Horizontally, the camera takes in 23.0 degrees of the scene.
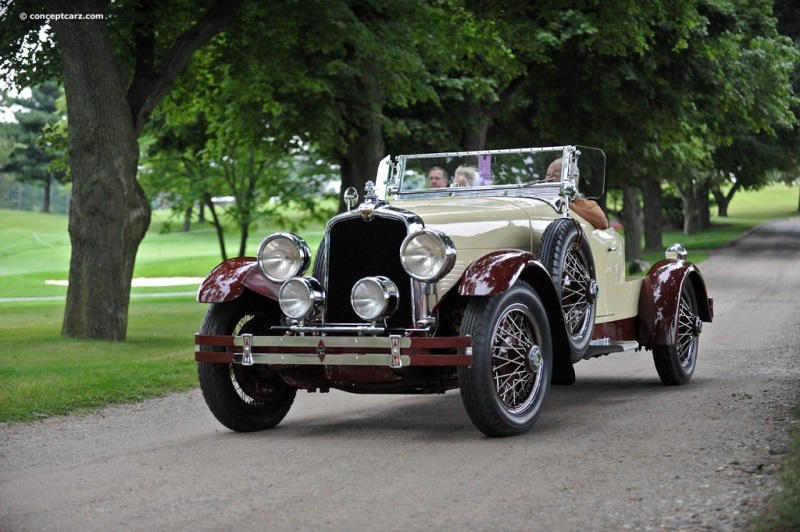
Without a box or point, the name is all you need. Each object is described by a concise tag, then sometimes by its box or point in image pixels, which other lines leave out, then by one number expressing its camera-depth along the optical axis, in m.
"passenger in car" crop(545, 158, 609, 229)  15.29
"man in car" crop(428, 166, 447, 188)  16.21
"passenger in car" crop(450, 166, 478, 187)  16.04
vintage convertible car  11.99
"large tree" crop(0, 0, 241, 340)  24.19
